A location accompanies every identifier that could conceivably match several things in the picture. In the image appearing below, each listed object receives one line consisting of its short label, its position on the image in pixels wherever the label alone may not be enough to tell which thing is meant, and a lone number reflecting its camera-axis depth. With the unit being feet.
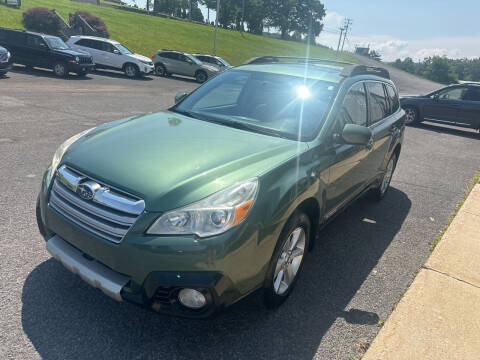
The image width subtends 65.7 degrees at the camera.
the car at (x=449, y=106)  44.47
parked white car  67.26
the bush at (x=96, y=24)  110.93
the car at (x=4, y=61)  44.66
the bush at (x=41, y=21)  98.68
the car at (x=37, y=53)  54.44
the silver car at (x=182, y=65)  76.43
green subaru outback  7.25
